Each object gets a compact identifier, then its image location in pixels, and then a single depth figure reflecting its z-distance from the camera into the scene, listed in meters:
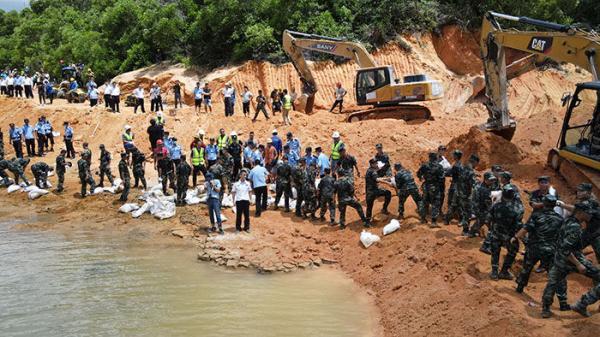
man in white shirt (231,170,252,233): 14.45
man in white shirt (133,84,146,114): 25.44
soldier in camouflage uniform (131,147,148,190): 18.28
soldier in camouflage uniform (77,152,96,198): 18.23
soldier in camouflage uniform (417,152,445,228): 13.17
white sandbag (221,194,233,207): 16.84
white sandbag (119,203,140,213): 17.36
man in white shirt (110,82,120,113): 25.56
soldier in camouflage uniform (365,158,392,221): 14.10
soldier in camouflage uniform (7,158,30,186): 20.23
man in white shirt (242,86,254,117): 24.58
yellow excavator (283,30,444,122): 23.20
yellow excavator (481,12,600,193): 13.45
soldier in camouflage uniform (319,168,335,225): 14.77
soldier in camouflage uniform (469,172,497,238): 11.31
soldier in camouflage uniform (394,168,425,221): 13.63
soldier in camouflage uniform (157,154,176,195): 18.11
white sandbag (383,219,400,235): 13.50
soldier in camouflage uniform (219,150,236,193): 17.36
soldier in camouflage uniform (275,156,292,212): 15.98
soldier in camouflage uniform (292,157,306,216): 15.52
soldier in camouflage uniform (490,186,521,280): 9.82
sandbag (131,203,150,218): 17.02
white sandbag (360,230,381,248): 13.51
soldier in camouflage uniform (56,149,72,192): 19.03
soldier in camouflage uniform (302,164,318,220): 15.38
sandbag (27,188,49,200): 19.30
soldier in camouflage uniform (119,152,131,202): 17.58
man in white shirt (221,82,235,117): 24.25
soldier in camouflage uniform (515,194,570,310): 8.98
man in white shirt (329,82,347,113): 25.38
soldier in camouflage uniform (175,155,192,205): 16.66
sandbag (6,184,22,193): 20.23
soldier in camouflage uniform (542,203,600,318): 8.50
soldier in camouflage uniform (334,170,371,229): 14.25
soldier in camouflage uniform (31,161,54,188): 19.69
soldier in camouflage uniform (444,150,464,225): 12.68
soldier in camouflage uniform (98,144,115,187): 18.66
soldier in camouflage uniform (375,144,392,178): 15.01
